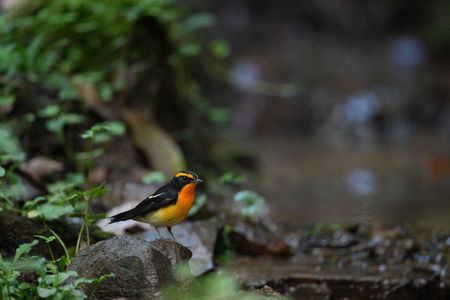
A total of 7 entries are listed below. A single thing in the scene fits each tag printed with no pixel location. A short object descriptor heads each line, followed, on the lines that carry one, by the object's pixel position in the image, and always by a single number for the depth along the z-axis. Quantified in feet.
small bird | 25.54
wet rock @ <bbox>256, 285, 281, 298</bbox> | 21.74
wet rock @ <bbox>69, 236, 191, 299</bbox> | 20.95
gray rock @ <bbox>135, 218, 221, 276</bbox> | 29.07
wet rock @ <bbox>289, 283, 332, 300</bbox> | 28.53
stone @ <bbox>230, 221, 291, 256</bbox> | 32.63
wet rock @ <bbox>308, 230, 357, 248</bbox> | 33.81
